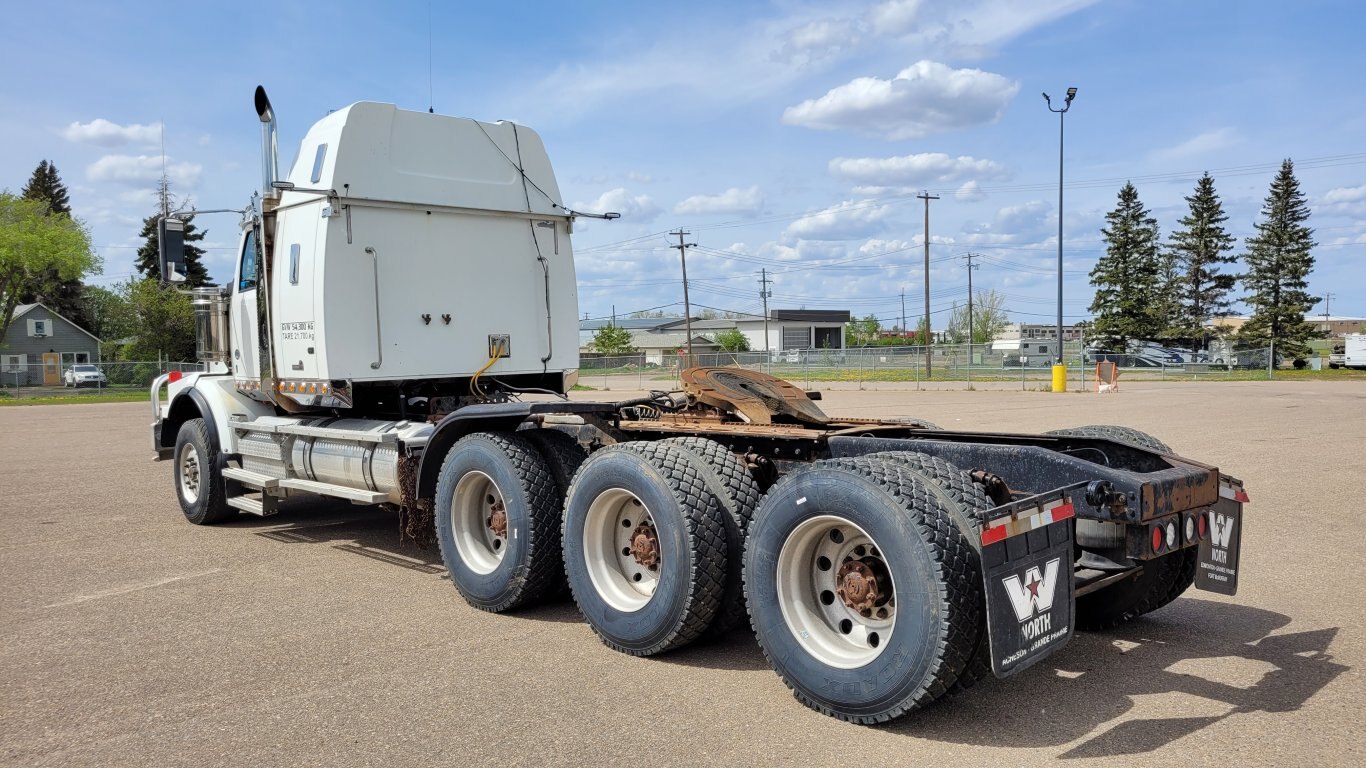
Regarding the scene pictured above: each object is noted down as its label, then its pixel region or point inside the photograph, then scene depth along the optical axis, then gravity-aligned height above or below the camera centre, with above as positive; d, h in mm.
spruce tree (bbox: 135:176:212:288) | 69038 +7226
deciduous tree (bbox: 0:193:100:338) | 56812 +6409
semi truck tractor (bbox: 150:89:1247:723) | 4070 -643
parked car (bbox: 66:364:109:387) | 52894 -977
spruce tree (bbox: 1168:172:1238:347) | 66875 +4872
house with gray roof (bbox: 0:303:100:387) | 70500 +1247
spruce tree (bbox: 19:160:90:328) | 79000 +5922
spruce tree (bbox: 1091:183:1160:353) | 66312 +3802
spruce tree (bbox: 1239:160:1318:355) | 63094 +4011
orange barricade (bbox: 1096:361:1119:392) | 33250 -1339
